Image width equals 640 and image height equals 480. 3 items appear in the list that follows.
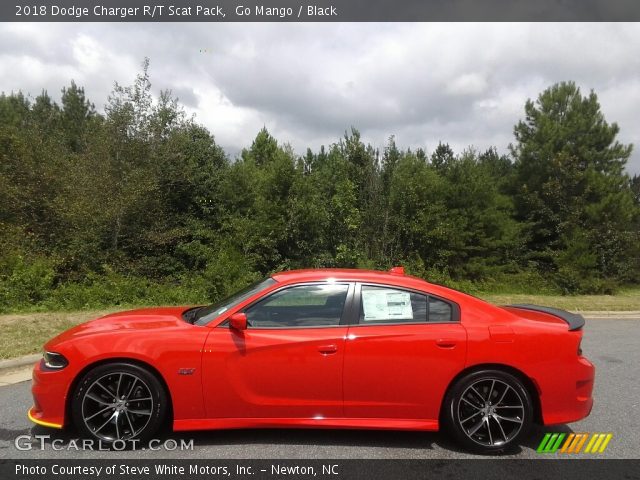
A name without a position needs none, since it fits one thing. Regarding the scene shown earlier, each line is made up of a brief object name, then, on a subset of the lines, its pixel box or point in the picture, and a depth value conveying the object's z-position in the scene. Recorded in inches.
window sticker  157.9
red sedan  147.3
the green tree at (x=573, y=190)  925.8
